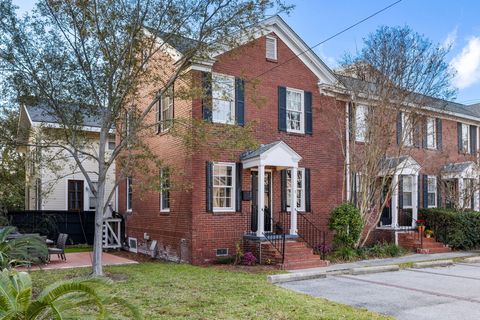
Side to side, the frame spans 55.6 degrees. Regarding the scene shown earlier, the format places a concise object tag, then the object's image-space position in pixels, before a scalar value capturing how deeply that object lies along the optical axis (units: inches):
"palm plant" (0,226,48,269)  332.2
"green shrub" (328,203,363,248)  572.1
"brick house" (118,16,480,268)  522.3
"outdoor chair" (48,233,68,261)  536.4
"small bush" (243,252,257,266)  505.0
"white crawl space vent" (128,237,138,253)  676.7
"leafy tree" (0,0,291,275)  405.7
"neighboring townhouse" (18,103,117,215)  445.4
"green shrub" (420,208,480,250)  680.4
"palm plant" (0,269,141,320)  169.2
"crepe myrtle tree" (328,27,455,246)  592.1
